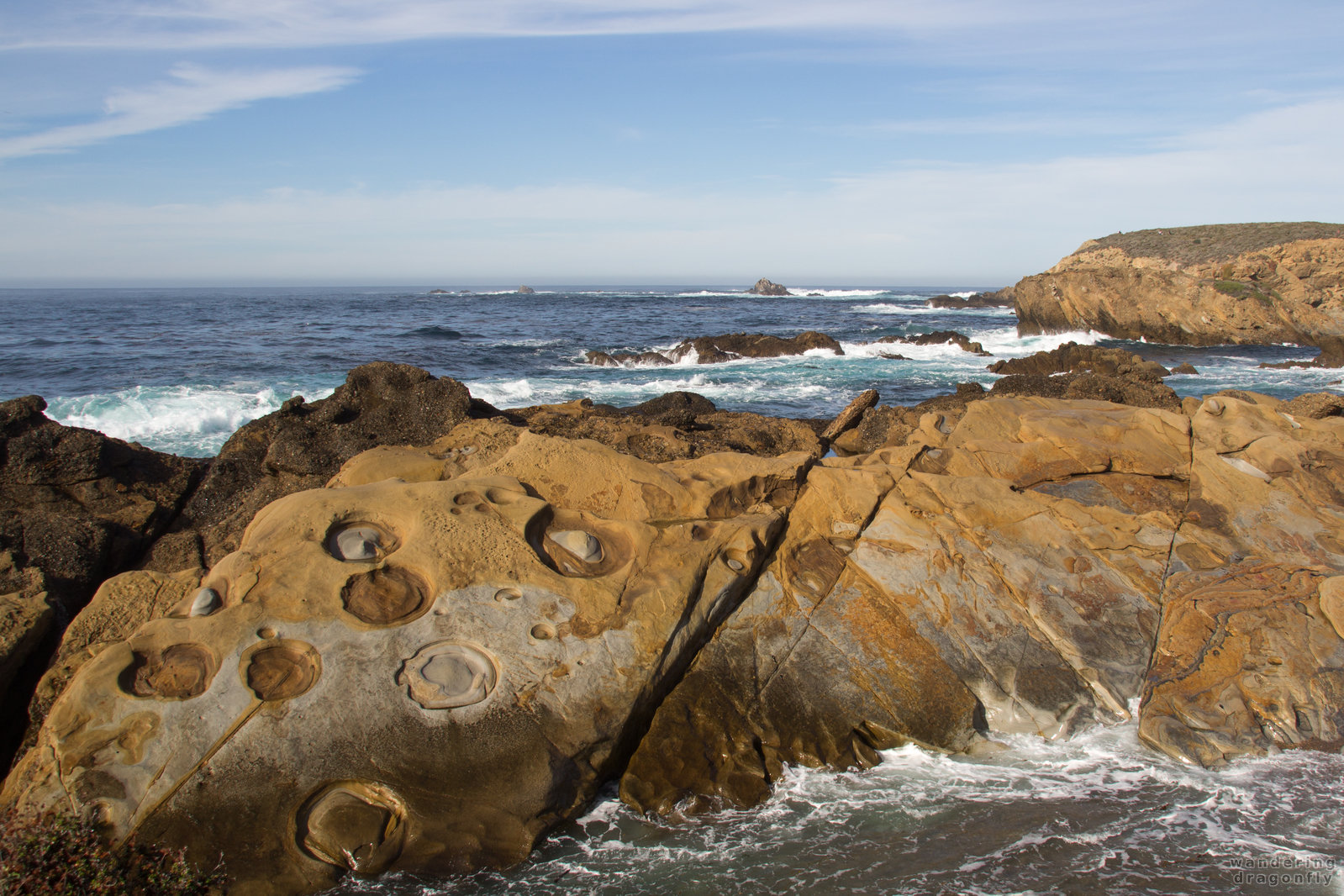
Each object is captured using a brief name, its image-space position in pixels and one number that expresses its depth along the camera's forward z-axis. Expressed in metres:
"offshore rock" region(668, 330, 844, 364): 27.73
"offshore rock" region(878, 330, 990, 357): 32.13
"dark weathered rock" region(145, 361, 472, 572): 6.43
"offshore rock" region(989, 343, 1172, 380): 20.00
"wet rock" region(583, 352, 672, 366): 26.95
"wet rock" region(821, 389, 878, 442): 10.54
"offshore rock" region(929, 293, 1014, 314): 69.81
